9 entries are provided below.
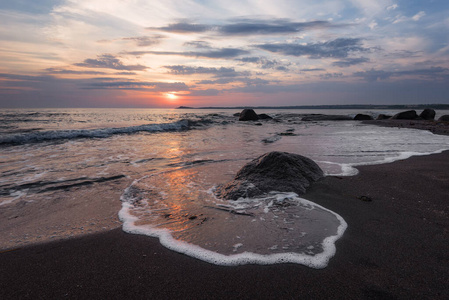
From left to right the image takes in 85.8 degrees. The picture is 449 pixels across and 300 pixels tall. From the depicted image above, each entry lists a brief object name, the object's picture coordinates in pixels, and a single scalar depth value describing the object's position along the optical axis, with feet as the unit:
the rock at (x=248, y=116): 110.52
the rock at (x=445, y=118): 86.14
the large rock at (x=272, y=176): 13.82
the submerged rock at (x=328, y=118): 111.16
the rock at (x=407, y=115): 96.89
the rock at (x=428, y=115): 99.93
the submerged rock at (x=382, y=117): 106.63
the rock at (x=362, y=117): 110.29
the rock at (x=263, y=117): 117.29
